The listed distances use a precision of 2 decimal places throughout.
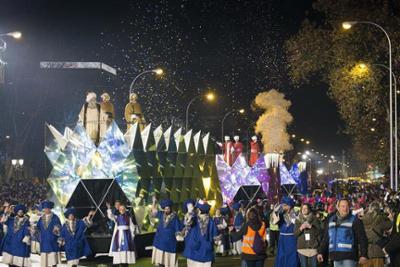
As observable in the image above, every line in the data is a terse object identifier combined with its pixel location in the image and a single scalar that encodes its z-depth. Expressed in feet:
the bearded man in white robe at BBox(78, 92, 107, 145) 69.41
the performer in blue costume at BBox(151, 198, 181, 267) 51.67
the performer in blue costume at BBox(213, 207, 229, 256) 47.67
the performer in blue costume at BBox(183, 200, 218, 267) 45.62
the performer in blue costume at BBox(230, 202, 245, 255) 67.51
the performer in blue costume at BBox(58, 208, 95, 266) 53.01
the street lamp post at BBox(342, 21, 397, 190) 108.49
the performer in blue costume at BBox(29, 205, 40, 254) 53.08
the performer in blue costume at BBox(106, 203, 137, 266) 53.62
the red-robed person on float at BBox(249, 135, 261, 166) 112.57
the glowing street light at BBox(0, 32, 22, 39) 80.60
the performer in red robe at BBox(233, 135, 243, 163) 109.29
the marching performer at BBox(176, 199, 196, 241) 46.57
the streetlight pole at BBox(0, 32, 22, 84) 80.84
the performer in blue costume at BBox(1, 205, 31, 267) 51.34
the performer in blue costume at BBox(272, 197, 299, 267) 45.98
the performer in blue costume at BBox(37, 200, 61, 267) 52.29
